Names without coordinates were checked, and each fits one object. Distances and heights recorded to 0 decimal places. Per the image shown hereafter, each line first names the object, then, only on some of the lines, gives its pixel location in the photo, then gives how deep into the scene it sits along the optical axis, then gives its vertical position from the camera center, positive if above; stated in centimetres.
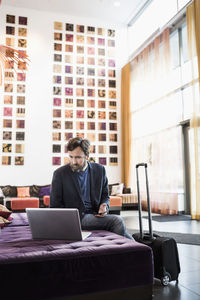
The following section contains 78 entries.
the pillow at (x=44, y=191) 835 -37
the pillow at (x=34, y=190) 841 -34
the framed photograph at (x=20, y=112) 895 +209
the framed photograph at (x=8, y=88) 891 +285
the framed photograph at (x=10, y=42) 912 +439
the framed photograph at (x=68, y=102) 944 +253
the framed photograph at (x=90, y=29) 995 +519
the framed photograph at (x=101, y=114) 975 +217
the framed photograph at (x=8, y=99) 890 +249
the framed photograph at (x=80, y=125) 947 +177
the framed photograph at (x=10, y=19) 917 +515
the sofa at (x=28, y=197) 740 -52
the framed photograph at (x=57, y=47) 957 +443
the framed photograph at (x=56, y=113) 927 +213
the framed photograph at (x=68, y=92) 948 +288
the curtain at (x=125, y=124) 944 +185
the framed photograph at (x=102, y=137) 966 +139
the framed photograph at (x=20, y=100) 898 +248
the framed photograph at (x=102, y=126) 970 +178
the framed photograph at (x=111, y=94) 999 +295
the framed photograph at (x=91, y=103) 968 +255
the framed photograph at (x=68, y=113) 939 +214
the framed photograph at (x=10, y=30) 916 +479
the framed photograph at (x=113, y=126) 984 +179
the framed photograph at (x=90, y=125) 959 +177
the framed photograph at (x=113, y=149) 971 +97
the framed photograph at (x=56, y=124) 923 +176
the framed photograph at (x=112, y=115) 989 +218
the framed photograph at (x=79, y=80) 966 +332
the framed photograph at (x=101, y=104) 980 +256
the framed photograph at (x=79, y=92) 962 +291
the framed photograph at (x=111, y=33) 1020 +520
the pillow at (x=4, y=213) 299 -36
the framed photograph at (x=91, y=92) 973 +294
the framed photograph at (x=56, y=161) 907 +55
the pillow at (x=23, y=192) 821 -38
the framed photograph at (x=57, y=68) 945 +365
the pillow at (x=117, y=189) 871 -34
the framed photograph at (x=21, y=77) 906 +325
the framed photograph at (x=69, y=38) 971 +480
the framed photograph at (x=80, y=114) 952 +215
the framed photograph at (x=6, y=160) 862 +57
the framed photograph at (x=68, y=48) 966 +442
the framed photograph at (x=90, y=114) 962 +217
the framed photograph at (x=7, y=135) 874 +134
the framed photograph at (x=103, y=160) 955 +60
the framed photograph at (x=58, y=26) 962 +517
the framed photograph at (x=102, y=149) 959 +98
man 247 -11
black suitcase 214 -62
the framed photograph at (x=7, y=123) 881 +173
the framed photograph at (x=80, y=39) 984 +481
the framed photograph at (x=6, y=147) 868 +96
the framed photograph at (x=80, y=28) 984 +518
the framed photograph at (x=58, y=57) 952 +405
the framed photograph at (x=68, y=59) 961 +403
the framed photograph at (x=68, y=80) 953 +329
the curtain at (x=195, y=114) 603 +137
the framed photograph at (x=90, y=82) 978 +331
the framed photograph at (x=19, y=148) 878 +95
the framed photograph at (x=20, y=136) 884 +133
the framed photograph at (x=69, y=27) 973 +517
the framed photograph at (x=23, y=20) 927 +516
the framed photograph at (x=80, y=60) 975 +405
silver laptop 193 -32
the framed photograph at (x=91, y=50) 989 +444
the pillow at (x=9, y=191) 817 -35
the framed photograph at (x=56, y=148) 912 +96
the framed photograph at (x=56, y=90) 936 +291
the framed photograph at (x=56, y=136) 918 +137
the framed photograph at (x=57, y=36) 959 +480
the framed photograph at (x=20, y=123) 890 +173
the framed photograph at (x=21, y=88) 901 +287
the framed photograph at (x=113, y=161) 967 +57
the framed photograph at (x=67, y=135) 930 +141
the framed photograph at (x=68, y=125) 934 +175
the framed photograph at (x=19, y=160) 872 +56
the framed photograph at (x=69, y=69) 956 +366
